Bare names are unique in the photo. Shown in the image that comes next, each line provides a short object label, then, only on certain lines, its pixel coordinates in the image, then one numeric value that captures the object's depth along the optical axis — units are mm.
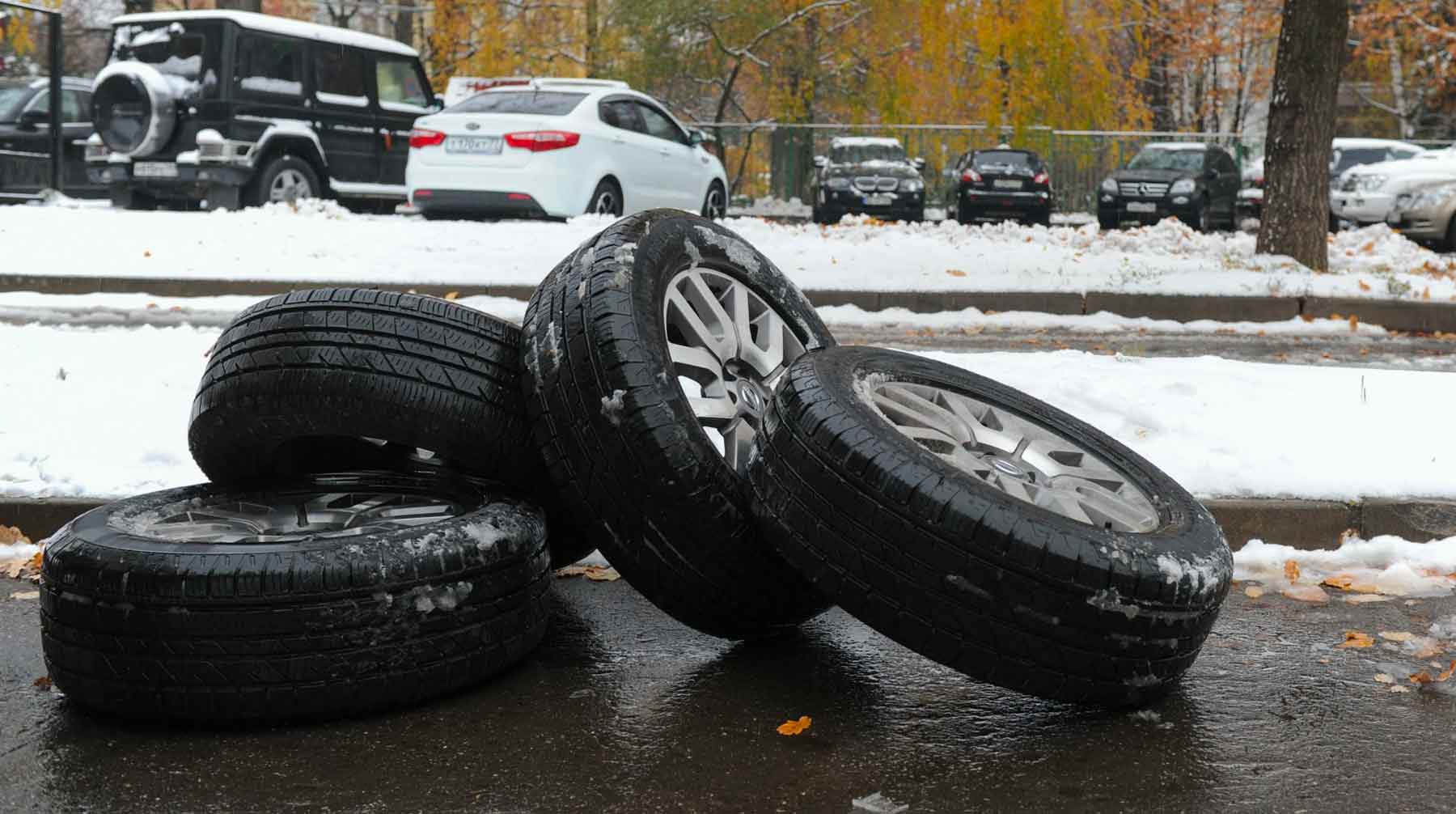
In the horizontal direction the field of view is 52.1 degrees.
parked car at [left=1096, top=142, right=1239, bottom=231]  25781
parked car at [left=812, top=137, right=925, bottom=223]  24906
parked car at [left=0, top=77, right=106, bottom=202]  17234
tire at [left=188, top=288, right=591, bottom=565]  3611
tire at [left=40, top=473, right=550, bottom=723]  3068
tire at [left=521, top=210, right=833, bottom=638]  3457
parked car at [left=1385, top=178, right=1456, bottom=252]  19750
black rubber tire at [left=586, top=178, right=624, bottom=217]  15141
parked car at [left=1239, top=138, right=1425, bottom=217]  28391
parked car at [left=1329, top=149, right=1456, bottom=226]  20531
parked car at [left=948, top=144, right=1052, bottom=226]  26125
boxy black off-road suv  15789
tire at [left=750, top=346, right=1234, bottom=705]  3090
